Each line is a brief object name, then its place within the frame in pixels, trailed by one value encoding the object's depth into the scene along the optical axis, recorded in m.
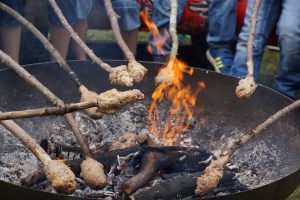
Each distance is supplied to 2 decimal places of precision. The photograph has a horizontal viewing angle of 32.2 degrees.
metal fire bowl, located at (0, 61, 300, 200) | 2.61
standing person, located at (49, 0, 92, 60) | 3.55
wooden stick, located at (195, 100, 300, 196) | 2.01
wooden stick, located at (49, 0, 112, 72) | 2.31
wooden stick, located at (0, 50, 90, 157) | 2.11
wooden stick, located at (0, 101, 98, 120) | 1.78
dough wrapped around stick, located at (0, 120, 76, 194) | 1.76
